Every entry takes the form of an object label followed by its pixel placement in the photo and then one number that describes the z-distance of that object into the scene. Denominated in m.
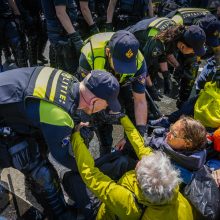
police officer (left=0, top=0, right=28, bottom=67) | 4.74
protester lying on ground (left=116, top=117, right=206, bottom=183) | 2.22
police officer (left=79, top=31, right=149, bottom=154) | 2.55
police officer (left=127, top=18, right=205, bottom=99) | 3.27
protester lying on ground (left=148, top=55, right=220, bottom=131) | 2.97
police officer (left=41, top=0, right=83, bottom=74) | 3.74
